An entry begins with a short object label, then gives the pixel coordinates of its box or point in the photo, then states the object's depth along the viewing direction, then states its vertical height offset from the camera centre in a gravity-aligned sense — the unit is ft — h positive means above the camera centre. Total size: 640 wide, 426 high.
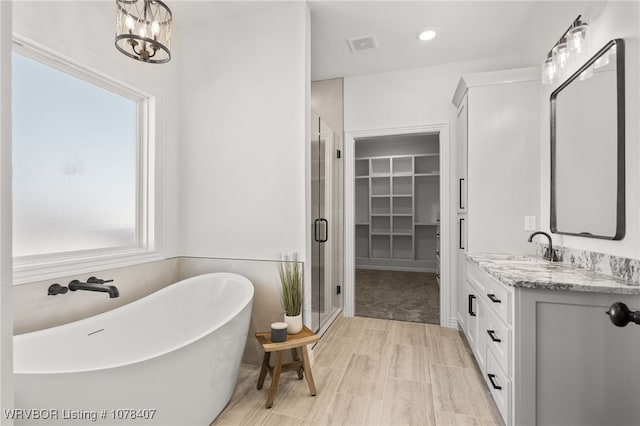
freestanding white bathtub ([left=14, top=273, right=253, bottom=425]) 3.86 -2.35
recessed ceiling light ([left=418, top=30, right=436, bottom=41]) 9.13 +5.23
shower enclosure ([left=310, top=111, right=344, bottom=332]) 9.20 -0.39
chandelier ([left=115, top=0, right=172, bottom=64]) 5.23 +3.12
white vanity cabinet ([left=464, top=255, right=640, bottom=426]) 4.87 -2.32
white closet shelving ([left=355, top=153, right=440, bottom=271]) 20.58 +0.18
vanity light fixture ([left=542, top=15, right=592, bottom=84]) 6.50 +3.47
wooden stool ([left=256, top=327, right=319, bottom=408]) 6.42 -3.19
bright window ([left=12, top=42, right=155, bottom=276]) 5.92 +1.05
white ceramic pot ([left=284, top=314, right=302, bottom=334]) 6.97 -2.47
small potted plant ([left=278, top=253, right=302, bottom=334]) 6.98 -1.97
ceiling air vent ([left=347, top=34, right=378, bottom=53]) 9.47 +5.24
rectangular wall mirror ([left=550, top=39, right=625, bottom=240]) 5.65 +1.33
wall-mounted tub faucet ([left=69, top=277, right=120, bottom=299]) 5.59 -1.40
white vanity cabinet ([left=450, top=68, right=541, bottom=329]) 8.66 +1.57
